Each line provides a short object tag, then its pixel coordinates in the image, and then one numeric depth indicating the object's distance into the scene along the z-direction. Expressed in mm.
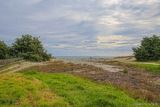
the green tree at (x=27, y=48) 21231
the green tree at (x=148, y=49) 27039
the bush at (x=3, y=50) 18418
